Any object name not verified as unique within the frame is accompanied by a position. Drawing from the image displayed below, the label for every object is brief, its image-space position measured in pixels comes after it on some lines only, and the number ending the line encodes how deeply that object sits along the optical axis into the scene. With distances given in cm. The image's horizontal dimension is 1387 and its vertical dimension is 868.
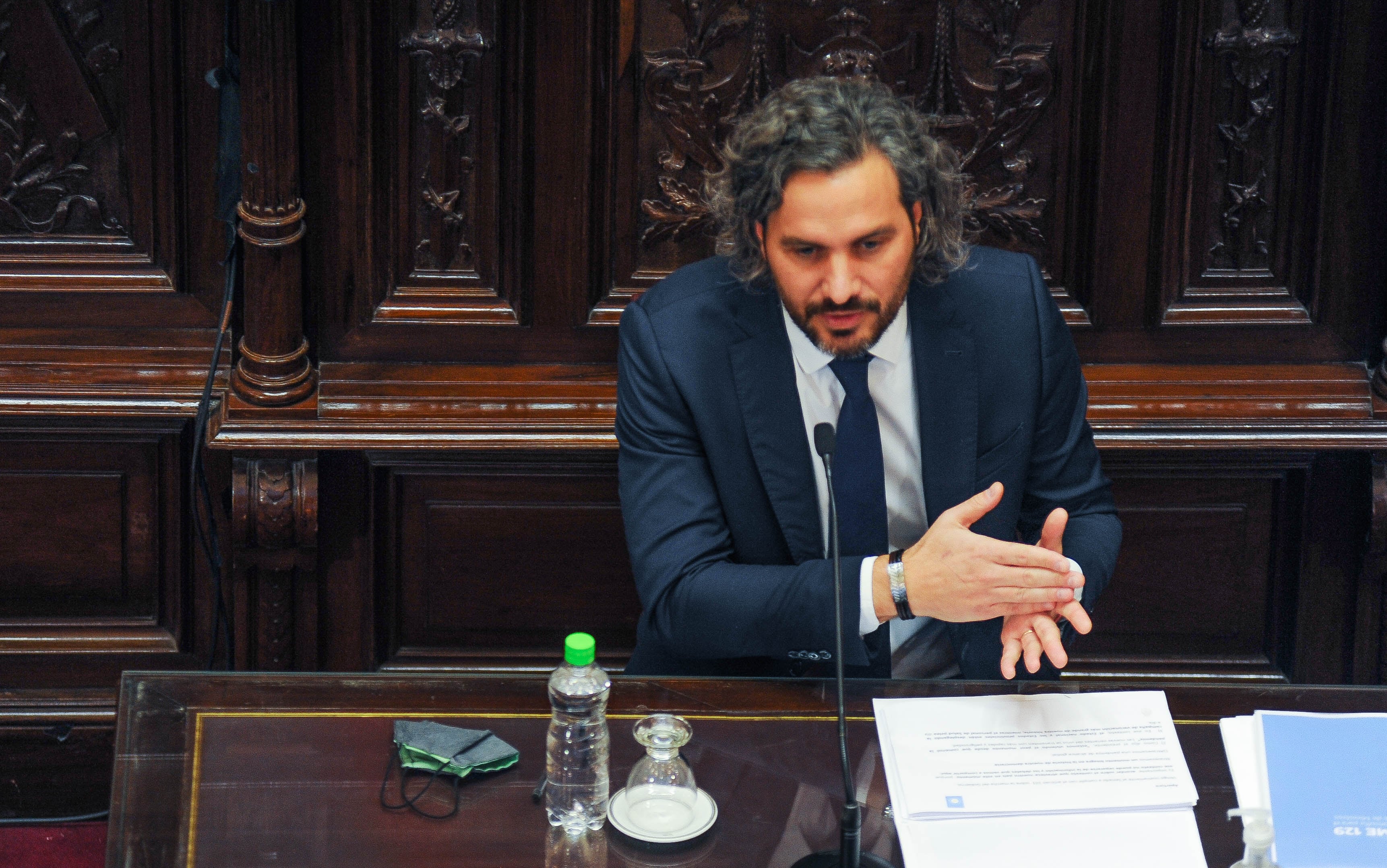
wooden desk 630
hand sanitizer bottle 623
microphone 624
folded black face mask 641
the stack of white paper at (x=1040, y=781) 631
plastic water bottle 634
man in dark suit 676
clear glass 635
